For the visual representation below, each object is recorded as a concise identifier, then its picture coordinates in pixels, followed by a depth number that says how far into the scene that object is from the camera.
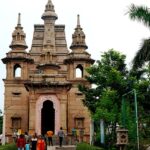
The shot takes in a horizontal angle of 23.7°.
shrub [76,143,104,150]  18.94
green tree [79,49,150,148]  25.26
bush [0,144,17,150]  18.86
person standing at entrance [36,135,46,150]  18.80
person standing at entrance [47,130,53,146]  25.10
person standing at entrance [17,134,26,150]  19.27
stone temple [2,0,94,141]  33.16
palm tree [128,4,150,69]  16.40
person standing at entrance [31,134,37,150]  20.54
